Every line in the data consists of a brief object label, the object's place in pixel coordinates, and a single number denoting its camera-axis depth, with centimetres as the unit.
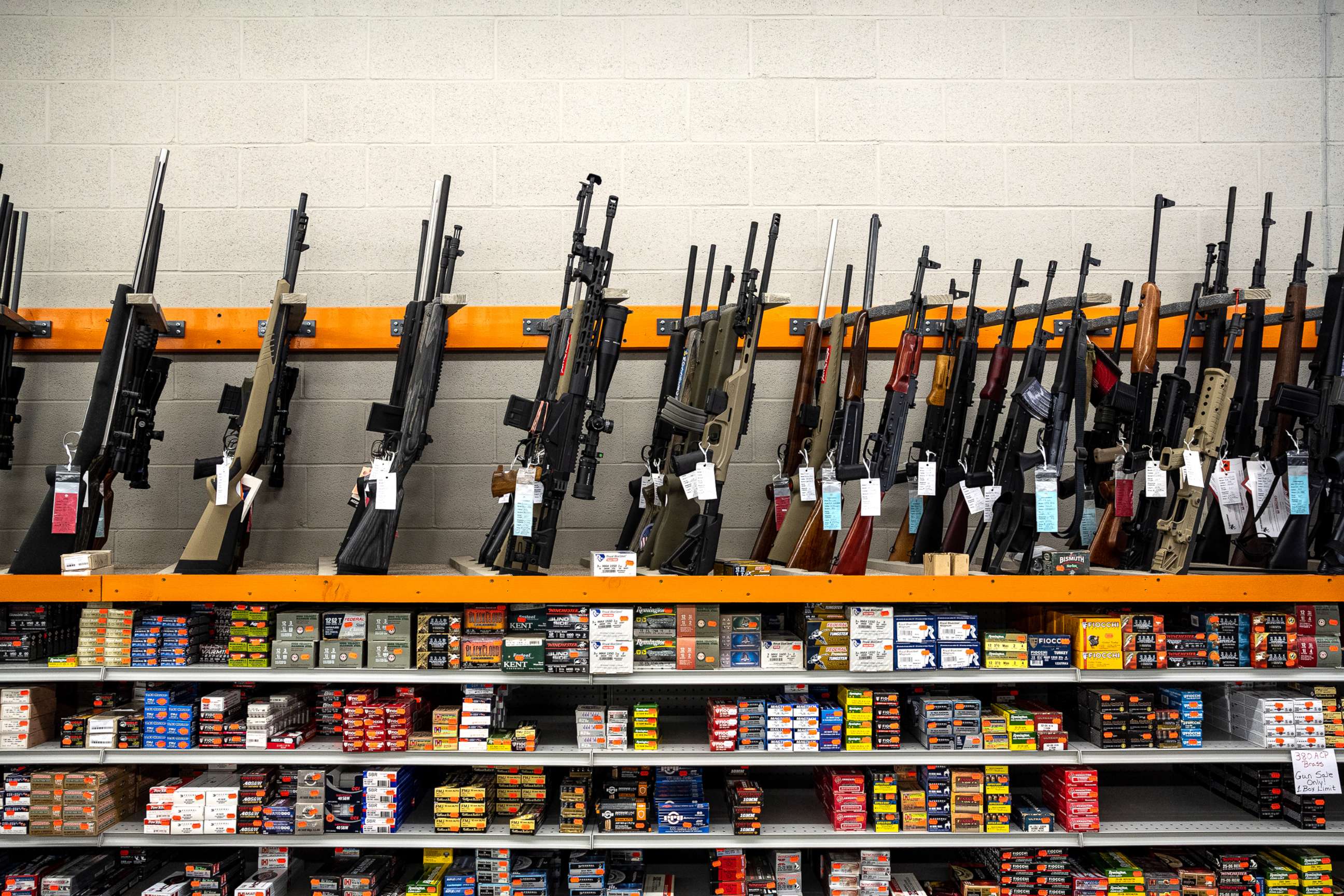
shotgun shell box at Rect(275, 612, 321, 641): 299
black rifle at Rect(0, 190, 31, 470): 357
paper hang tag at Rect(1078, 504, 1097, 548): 331
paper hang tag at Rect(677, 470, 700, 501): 312
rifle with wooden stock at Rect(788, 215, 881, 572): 329
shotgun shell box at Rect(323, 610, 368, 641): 298
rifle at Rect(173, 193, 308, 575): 312
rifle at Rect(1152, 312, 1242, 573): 310
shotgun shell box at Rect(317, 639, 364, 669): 297
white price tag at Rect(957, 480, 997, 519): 329
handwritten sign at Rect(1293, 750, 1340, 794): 287
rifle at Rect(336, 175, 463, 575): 307
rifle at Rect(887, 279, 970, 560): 352
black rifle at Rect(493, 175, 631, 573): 310
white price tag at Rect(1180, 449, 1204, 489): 311
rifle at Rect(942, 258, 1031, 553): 342
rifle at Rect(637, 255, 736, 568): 326
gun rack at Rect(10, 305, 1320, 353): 382
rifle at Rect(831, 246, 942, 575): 322
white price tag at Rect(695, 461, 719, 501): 311
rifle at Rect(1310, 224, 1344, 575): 315
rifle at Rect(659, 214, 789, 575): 313
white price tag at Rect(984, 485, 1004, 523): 327
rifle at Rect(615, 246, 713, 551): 353
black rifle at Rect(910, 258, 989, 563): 350
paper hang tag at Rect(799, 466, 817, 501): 335
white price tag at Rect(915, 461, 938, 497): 335
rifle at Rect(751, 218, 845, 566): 341
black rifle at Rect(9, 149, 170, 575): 310
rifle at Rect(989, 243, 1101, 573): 321
